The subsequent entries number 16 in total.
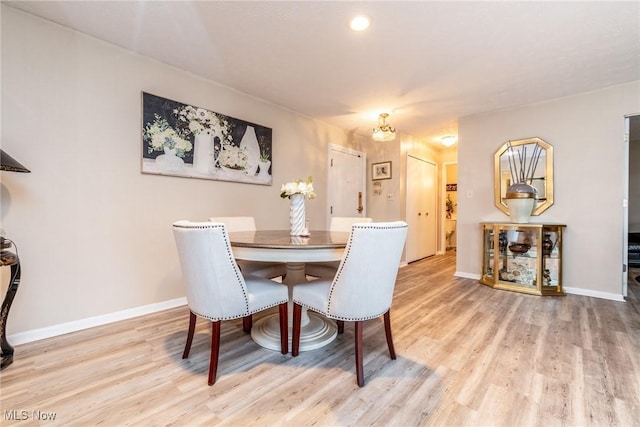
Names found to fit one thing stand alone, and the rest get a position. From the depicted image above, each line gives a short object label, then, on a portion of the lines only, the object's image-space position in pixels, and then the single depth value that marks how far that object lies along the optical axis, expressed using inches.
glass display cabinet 124.3
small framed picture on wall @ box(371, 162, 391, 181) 185.6
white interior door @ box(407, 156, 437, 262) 192.9
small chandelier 127.1
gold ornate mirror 130.9
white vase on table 85.3
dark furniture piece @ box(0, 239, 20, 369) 62.9
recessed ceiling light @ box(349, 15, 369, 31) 75.4
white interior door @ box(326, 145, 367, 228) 171.9
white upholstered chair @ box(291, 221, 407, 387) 55.3
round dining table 61.8
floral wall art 97.5
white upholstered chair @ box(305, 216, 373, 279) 81.8
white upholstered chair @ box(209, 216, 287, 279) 83.1
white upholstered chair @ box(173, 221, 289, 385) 55.2
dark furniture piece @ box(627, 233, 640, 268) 148.6
